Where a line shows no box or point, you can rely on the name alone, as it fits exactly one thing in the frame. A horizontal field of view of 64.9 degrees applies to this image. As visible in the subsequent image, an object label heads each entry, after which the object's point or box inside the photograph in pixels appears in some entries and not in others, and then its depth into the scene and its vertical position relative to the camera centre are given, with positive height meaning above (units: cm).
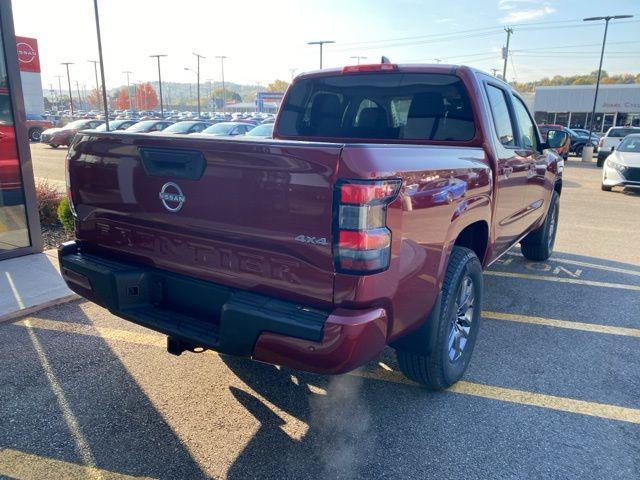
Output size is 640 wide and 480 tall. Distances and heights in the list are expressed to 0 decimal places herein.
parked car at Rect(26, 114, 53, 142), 2956 -144
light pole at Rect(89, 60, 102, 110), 7544 +512
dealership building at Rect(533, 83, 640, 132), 4434 +62
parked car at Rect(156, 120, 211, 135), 2160 -95
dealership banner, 884 +82
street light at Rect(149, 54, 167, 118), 5610 +338
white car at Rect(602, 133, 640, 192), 1293 -134
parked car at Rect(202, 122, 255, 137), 1989 -91
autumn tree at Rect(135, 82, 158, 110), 12656 +151
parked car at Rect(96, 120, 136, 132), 2701 -112
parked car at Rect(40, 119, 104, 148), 2489 -164
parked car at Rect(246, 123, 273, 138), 1867 -91
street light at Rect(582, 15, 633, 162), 2458 +248
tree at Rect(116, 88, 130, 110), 12412 +51
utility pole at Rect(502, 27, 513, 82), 4221 +449
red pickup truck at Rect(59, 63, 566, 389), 217 -63
